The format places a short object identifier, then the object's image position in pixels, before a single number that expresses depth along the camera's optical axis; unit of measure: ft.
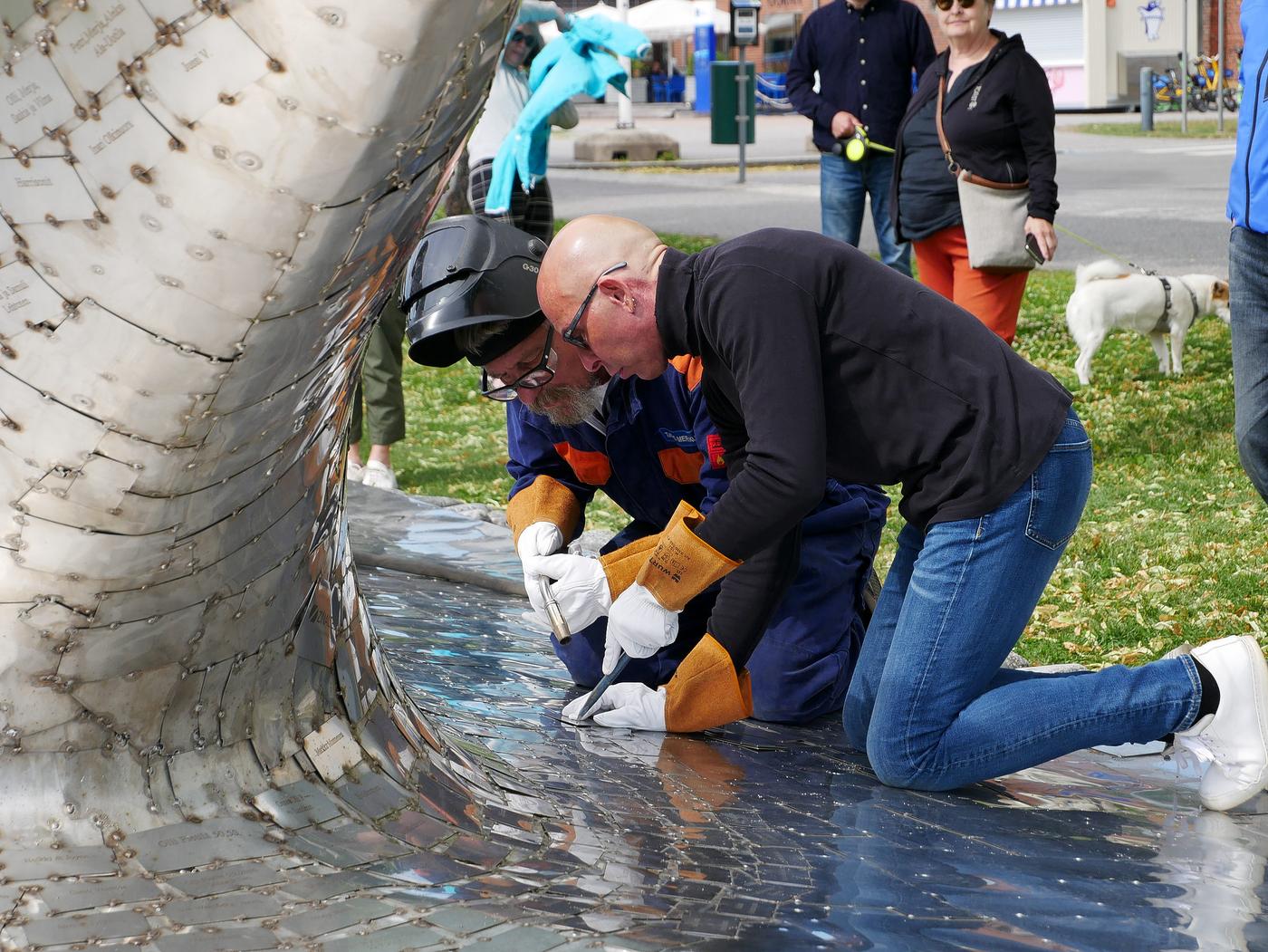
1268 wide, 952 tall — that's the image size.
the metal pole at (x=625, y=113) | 73.82
